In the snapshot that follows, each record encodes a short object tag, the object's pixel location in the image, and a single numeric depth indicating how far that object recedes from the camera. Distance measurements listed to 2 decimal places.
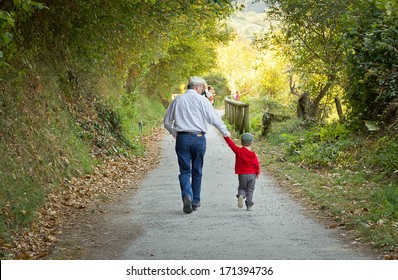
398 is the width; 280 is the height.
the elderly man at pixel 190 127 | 17.12
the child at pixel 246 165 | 17.17
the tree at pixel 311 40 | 37.94
